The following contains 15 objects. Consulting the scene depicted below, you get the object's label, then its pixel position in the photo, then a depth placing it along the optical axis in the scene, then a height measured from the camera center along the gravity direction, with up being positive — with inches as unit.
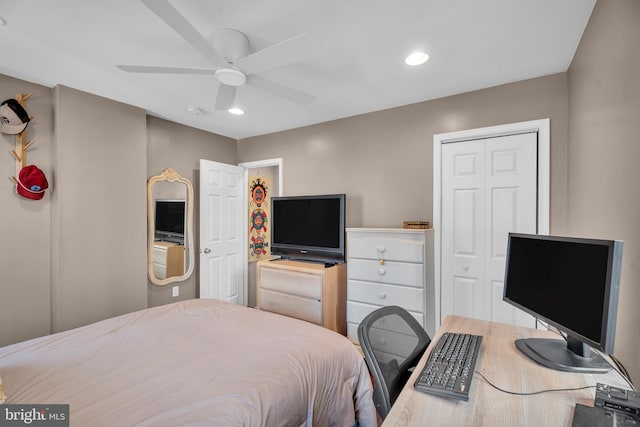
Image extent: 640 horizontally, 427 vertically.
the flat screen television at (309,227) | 124.4 -7.4
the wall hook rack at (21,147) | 92.7 +20.2
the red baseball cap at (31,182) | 91.8 +8.8
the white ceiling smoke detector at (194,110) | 117.8 +41.9
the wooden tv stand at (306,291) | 116.1 -34.0
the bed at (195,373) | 42.8 -28.7
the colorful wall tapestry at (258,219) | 170.4 -4.7
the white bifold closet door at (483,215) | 96.3 -0.8
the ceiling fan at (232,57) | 52.5 +34.5
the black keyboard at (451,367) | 35.8 -22.0
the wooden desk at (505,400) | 31.6 -22.7
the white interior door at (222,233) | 143.2 -11.4
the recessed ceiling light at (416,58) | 79.4 +43.3
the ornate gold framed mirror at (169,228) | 127.1 -8.1
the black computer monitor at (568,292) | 36.3 -12.0
